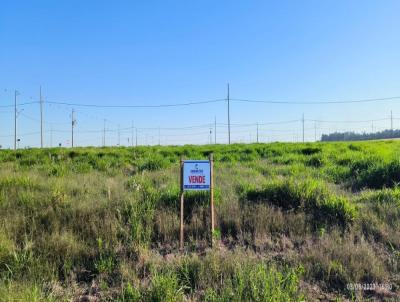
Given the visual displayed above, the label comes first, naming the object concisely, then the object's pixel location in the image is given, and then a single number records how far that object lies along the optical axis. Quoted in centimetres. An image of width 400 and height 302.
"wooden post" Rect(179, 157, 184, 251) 509
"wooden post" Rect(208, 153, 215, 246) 529
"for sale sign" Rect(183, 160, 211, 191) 559
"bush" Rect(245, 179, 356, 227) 615
